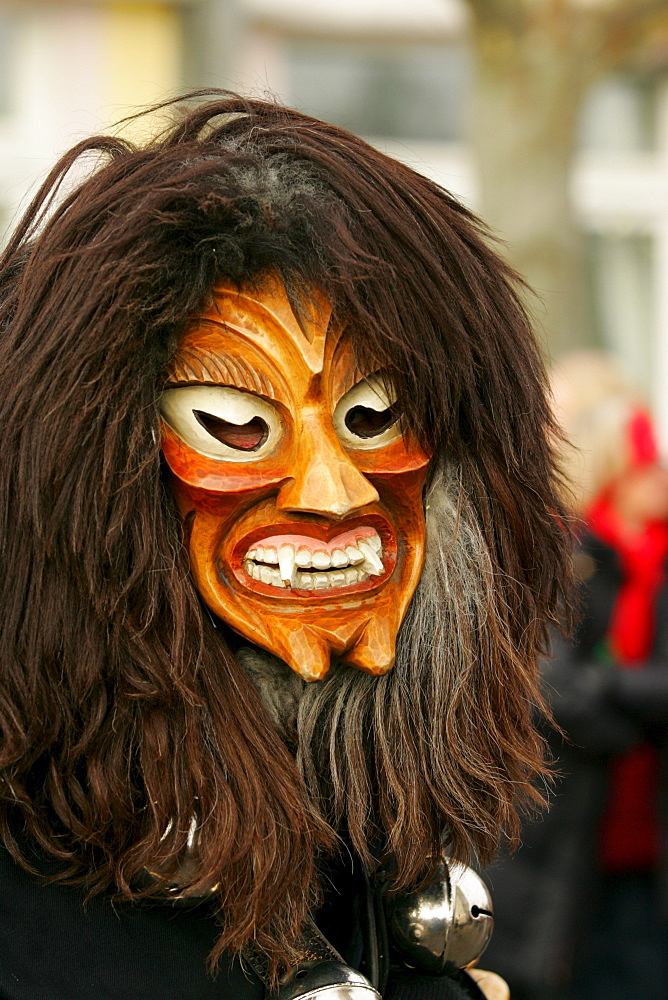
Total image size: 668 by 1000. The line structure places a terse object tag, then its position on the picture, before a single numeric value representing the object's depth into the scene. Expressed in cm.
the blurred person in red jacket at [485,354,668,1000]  474
